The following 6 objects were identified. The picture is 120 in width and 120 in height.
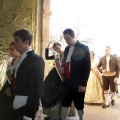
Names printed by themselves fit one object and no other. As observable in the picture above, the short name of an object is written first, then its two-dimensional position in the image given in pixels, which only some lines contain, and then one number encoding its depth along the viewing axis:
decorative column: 3.91
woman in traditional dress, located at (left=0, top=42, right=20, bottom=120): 1.63
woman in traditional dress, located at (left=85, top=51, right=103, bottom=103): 4.70
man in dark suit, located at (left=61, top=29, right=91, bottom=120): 2.65
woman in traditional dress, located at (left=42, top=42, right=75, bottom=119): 3.10
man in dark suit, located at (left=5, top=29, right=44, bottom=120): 1.54
